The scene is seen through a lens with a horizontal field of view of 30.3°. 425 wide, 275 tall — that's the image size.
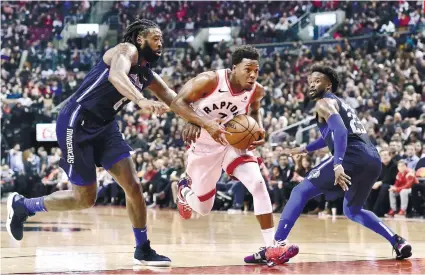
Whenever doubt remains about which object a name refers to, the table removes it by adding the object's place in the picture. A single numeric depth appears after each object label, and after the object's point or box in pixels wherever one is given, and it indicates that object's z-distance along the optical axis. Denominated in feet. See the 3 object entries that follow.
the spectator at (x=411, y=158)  44.75
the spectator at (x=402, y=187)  42.98
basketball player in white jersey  21.45
